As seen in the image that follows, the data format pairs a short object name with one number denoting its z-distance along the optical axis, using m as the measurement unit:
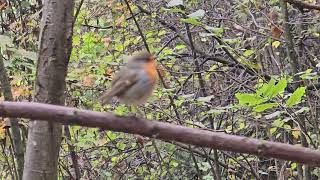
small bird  2.95
